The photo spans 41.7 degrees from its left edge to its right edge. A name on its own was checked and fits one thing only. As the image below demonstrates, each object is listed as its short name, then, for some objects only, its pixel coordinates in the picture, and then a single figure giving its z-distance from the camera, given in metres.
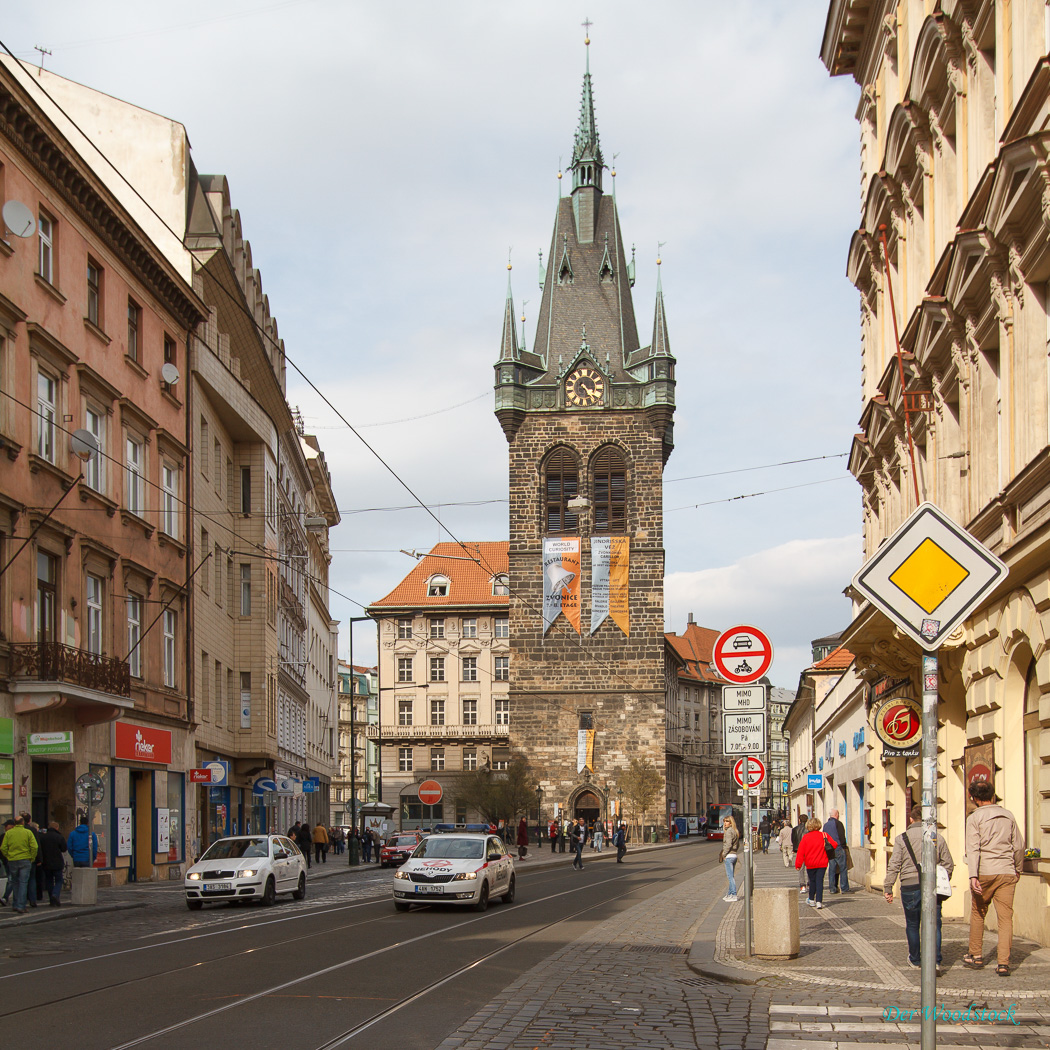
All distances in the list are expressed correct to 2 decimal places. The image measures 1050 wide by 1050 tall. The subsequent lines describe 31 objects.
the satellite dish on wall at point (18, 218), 24.17
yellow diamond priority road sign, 6.67
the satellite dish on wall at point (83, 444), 27.31
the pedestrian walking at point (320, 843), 48.42
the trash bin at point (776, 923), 13.68
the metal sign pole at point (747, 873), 13.98
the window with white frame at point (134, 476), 31.88
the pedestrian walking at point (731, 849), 24.77
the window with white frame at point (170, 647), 34.56
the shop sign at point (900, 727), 19.08
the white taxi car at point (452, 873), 22.56
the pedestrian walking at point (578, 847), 45.50
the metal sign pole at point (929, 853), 6.12
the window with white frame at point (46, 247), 27.31
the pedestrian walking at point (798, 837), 26.70
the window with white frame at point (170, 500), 34.56
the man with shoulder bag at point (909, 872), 12.57
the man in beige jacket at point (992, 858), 11.95
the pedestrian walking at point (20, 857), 21.94
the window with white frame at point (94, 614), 29.23
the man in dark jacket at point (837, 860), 25.84
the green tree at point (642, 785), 78.62
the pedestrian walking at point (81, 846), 25.70
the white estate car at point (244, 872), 23.88
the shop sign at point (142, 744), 30.47
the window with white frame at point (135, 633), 31.88
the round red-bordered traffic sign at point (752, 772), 15.73
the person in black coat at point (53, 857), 23.69
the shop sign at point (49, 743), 24.44
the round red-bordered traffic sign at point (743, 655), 14.12
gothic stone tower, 79.44
